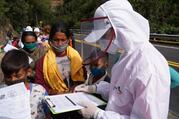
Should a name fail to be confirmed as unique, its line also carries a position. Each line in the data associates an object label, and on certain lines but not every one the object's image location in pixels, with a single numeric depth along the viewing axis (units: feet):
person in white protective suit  3.47
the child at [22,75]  4.14
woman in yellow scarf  5.73
